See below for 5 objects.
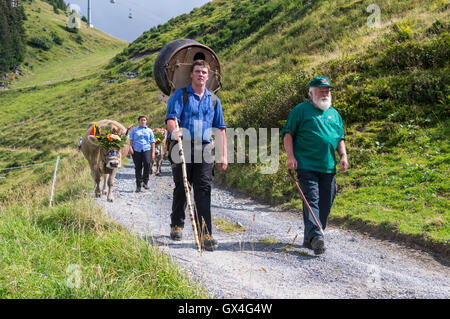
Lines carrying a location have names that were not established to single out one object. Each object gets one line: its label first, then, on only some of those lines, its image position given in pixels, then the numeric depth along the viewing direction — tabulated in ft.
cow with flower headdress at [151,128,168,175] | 51.29
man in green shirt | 16.16
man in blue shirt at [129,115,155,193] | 38.37
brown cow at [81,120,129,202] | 31.86
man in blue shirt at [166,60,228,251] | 16.43
